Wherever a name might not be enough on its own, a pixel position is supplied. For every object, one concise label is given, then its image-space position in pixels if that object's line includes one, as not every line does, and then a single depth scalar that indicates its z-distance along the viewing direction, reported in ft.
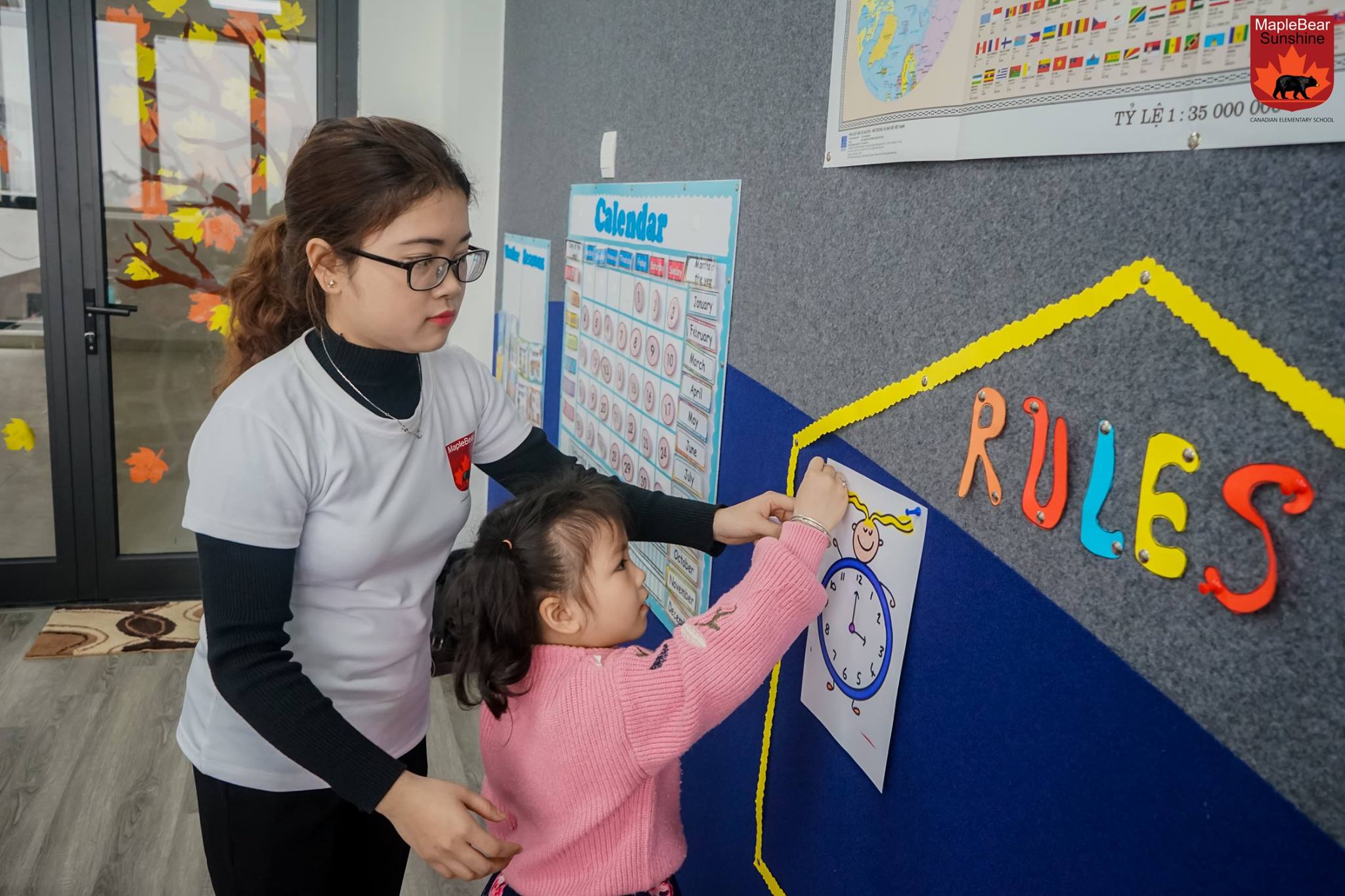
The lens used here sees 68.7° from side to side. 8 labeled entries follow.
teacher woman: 2.95
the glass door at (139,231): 9.06
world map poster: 1.75
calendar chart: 4.33
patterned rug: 8.91
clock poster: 3.04
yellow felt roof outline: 1.73
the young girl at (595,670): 2.90
